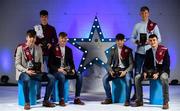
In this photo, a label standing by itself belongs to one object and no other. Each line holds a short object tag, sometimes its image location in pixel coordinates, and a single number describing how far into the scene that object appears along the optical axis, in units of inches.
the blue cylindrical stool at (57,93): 259.8
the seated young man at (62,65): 249.3
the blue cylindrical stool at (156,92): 252.7
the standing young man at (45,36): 263.3
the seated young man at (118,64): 253.8
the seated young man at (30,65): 235.7
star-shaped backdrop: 308.3
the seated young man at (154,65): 240.7
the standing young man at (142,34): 256.4
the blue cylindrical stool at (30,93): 245.3
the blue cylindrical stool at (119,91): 260.1
